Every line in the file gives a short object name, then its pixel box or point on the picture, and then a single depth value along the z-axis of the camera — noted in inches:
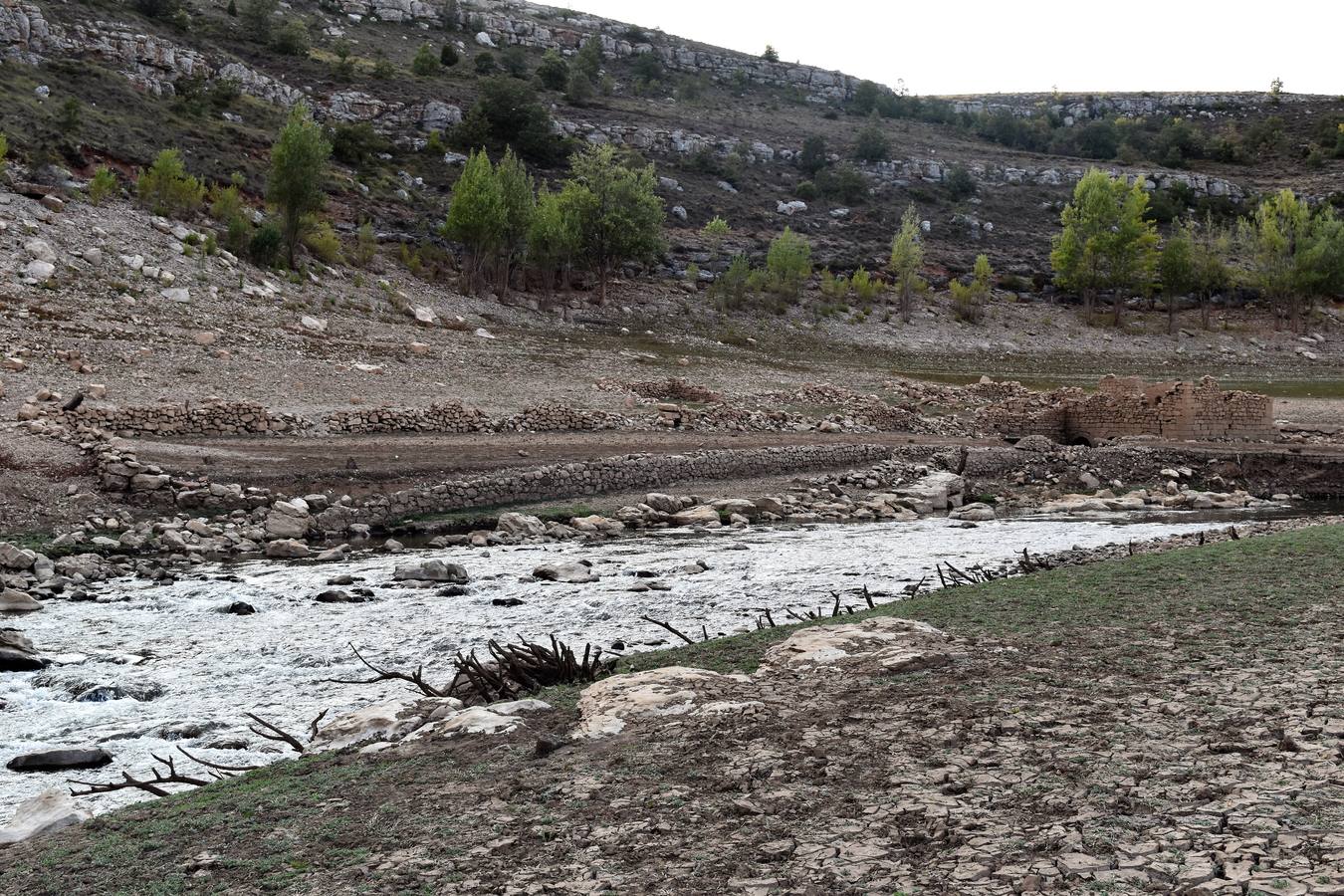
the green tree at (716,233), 3166.8
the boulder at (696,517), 898.1
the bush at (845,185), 4077.3
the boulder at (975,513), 979.9
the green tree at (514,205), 2363.4
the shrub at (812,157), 4352.9
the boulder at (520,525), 836.0
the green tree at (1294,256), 3016.7
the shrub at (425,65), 4030.5
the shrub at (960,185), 4291.3
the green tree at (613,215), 2571.4
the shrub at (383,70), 3816.4
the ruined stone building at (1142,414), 1363.2
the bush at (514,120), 3563.0
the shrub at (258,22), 3764.8
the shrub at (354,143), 3058.6
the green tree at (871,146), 4471.0
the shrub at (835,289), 2987.2
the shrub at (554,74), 4446.4
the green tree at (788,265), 2898.6
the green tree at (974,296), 2979.8
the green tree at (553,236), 2370.8
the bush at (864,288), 3011.8
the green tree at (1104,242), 3080.7
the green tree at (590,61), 4729.3
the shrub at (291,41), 3705.7
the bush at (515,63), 4436.5
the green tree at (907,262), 2984.7
